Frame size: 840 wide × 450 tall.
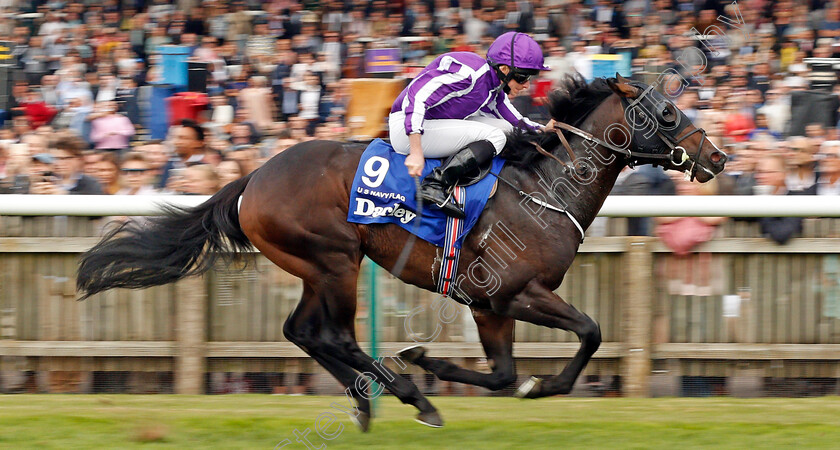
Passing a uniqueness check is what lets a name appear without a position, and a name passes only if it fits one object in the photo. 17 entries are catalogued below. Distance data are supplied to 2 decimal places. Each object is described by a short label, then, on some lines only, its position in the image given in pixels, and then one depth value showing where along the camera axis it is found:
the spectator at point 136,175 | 13.88
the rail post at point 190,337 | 11.73
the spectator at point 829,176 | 12.99
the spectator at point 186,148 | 14.29
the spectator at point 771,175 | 12.83
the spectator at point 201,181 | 13.00
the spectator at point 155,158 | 14.12
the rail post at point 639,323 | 11.52
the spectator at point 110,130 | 16.81
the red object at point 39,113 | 17.94
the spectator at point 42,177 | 14.06
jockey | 9.20
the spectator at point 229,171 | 13.41
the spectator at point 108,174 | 13.99
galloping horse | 9.23
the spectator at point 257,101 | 16.99
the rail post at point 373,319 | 10.35
